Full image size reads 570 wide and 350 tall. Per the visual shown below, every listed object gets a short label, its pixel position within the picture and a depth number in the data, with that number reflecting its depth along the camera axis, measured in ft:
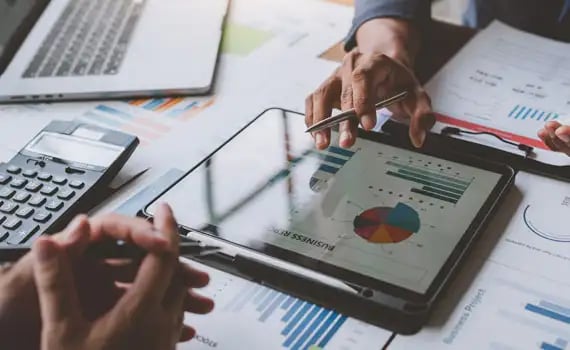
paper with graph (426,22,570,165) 4.16
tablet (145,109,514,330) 3.42
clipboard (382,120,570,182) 3.86
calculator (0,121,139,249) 3.60
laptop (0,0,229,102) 4.44
